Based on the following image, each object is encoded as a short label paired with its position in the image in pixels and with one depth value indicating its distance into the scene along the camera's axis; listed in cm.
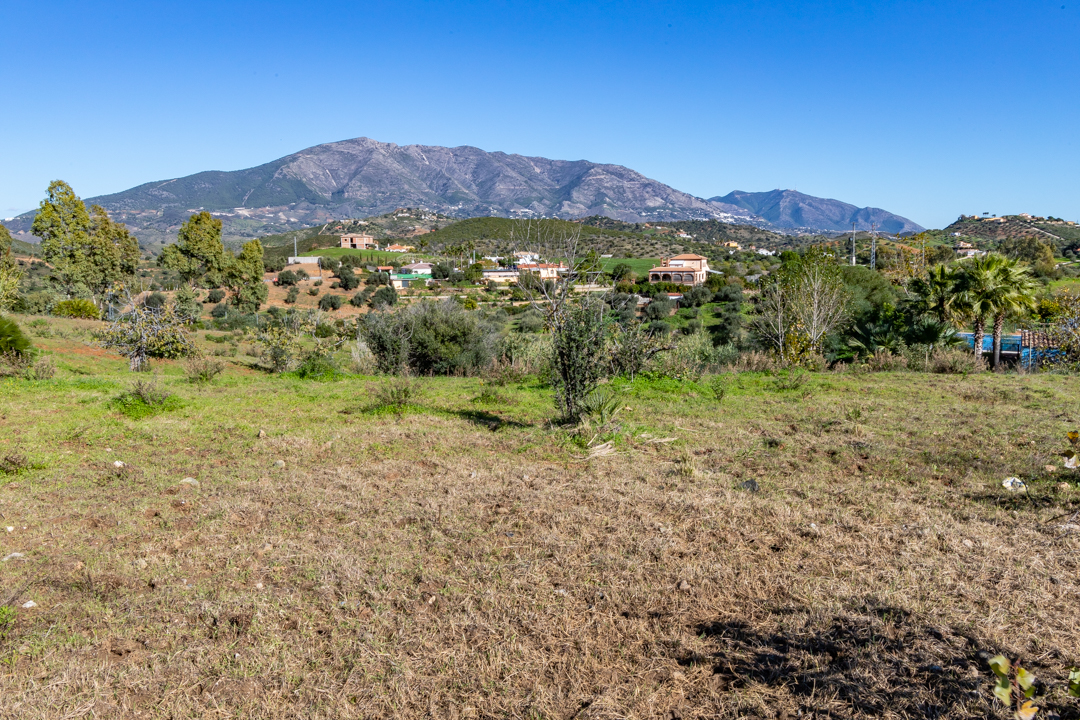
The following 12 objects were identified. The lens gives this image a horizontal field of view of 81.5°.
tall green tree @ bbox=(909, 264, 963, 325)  1630
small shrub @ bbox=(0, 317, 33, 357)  1126
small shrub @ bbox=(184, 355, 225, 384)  1217
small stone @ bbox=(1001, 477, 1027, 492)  565
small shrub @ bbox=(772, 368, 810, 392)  1143
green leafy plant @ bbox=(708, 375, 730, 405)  1042
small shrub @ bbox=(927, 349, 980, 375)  1317
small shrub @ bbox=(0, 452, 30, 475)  599
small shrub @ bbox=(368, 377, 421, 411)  963
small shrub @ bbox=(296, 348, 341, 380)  1377
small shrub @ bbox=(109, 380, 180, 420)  862
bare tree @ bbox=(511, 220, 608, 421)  774
